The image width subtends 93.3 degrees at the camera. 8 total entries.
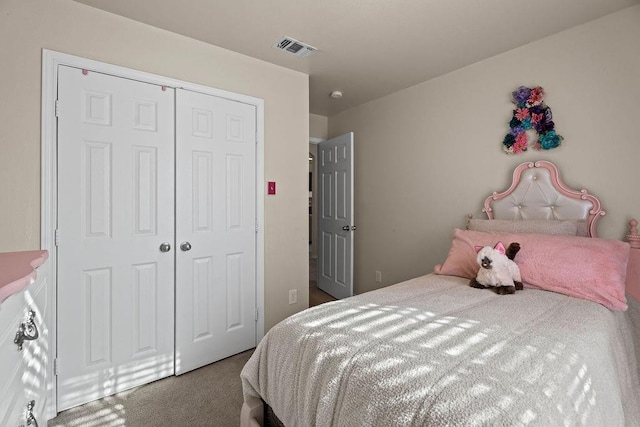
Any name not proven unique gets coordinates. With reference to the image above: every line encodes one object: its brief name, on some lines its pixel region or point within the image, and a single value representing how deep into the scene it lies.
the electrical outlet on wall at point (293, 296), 2.79
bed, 0.84
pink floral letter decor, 2.20
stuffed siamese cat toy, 1.71
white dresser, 0.71
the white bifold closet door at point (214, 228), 2.21
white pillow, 1.98
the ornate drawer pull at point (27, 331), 0.82
